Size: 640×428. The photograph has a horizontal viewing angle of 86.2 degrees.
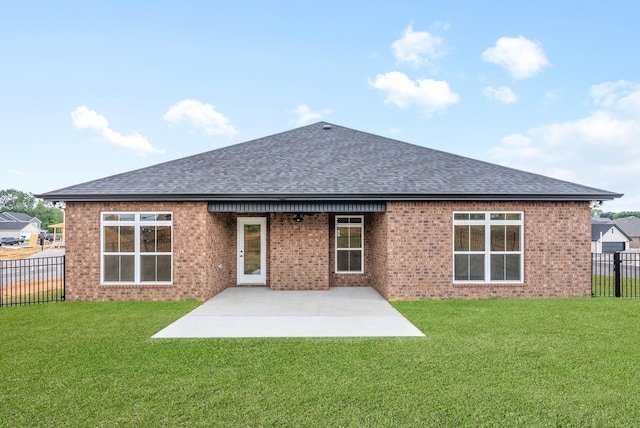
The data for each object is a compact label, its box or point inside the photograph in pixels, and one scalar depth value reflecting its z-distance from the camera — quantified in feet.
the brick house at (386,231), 31.81
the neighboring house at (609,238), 148.05
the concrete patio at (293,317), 21.83
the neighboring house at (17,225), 211.45
